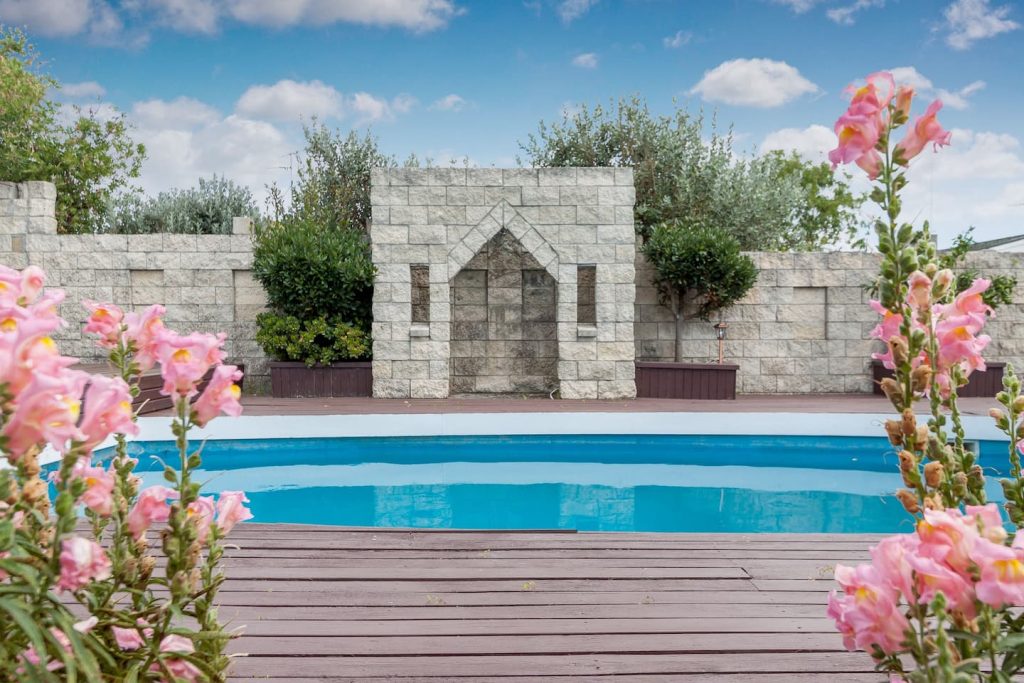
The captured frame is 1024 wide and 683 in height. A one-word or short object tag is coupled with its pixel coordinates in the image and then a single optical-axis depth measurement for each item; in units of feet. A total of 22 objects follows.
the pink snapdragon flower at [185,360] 3.70
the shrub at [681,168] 36.14
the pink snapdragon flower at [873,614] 3.10
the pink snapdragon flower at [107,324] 4.21
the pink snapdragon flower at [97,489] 3.66
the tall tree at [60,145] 39.83
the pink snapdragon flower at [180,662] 3.93
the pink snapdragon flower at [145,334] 3.99
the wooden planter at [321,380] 30.91
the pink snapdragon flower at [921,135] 3.82
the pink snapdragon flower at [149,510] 4.03
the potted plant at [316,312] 30.25
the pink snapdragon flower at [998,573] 2.85
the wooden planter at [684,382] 31.32
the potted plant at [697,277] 30.73
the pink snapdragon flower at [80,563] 3.20
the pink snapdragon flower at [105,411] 3.33
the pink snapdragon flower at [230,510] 4.12
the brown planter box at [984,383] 32.01
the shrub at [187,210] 41.57
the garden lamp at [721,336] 31.50
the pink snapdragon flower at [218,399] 3.82
